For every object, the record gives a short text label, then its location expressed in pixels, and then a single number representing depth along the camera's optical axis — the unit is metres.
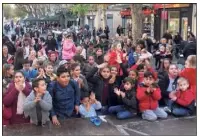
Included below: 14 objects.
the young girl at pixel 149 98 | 2.91
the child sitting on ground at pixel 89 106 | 2.94
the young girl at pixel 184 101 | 2.98
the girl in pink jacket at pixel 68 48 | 4.71
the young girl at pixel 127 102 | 2.92
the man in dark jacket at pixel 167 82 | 3.32
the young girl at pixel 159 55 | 4.06
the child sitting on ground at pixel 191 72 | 3.01
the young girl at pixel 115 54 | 3.98
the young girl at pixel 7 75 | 2.64
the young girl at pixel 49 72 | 3.31
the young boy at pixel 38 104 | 2.57
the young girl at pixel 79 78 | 3.06
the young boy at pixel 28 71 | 3.40
